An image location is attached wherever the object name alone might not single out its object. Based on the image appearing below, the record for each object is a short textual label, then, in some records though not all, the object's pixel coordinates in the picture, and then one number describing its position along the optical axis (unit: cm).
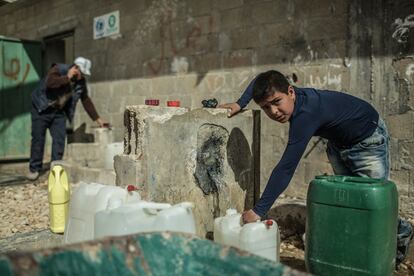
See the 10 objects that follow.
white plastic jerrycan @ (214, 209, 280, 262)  242
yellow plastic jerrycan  349
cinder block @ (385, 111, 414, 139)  366
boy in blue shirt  242
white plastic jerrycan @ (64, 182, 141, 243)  262
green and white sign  663
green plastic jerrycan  227
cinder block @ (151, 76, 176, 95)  579
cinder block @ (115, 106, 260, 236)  293
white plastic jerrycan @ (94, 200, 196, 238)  218
